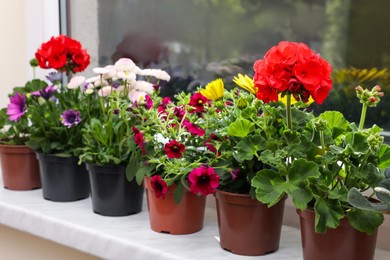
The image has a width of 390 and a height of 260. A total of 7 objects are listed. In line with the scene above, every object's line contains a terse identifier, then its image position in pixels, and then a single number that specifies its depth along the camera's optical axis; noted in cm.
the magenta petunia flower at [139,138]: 119
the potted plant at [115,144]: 132
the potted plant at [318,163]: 90
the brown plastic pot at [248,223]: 108
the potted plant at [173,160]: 115
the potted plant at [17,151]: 158
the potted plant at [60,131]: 145
